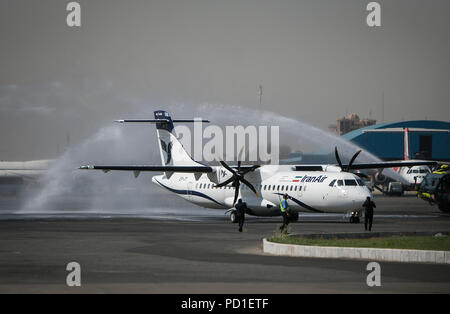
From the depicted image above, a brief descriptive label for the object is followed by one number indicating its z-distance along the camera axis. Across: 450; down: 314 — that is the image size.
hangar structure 128.00
